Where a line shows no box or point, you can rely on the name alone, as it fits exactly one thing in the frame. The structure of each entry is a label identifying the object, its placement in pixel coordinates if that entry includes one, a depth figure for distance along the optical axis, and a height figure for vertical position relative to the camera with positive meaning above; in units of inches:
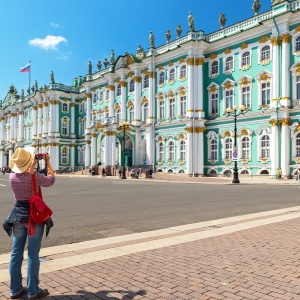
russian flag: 2817.2 +714.4
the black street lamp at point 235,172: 1234.7 -39.7
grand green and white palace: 1418.6 +298.5
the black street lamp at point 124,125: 1655.8 +172.9
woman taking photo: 179.9 -34.6
